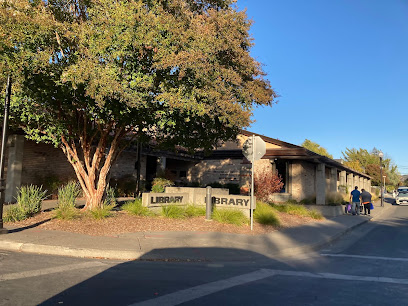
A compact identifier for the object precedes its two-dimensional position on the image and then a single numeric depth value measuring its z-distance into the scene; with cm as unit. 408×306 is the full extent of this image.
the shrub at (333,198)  2059
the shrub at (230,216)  1171
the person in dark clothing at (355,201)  2066
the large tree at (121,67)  859
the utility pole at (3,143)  889
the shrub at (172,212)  1199
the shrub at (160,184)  1907
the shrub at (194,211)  1256
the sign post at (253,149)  1103
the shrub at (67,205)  1036
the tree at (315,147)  5906
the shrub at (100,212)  1058
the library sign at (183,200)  1223
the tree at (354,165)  5229
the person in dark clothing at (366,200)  2112
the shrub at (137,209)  1184
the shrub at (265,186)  1620
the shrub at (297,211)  1609
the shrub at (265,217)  1244
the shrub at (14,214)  1031
